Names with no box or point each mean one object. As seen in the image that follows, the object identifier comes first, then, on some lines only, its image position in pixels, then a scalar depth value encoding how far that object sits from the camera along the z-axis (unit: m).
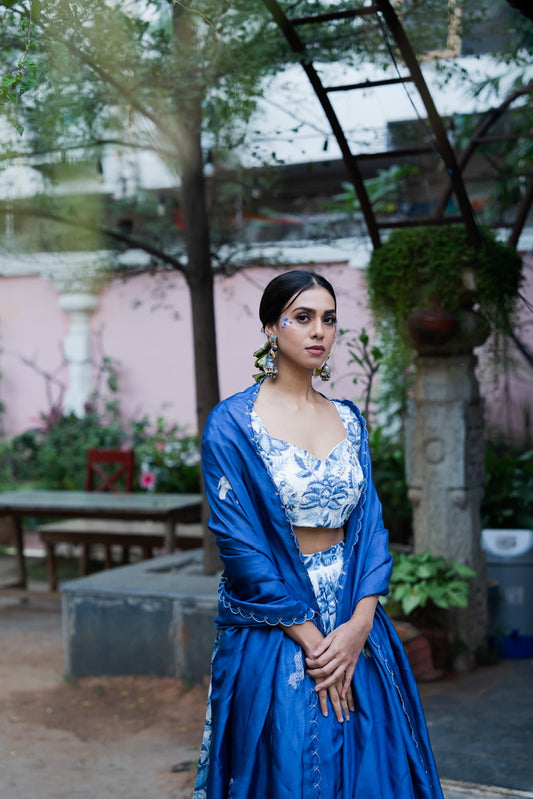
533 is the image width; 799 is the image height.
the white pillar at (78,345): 9.13
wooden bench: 6.79
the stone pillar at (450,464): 4.88
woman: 2.14
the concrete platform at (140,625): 4.70
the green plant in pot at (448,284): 4.67
